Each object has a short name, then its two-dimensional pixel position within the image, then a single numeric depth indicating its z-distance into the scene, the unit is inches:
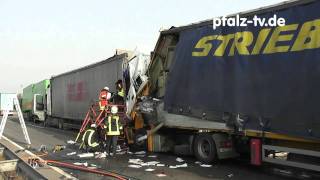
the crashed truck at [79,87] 454.2
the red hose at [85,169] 280.2
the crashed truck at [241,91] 240.9
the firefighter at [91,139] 420.7
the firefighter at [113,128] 404.2
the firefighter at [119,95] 449.9
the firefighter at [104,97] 444.2
